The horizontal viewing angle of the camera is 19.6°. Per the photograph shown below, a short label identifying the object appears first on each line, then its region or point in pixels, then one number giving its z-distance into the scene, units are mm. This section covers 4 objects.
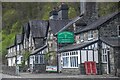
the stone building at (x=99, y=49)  33406
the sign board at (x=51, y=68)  41906
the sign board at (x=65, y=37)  42656
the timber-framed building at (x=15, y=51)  63141
